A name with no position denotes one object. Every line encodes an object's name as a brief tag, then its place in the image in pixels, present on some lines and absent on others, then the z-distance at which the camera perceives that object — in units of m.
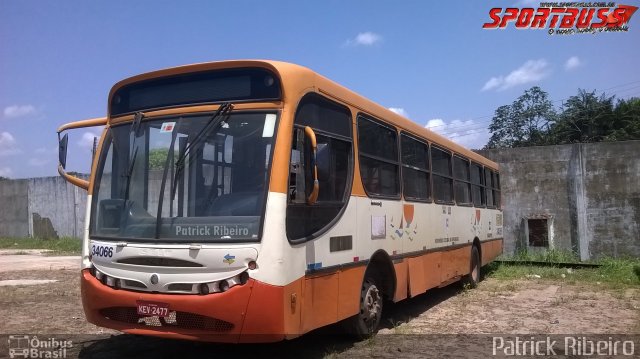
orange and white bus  4.60
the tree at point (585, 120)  47.56
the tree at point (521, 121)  53.62
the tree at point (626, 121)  44.44
